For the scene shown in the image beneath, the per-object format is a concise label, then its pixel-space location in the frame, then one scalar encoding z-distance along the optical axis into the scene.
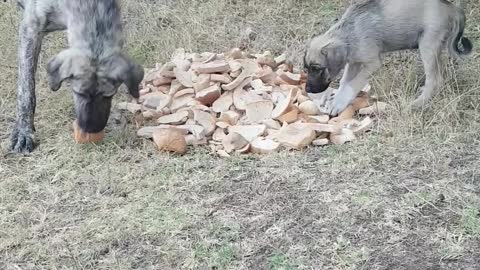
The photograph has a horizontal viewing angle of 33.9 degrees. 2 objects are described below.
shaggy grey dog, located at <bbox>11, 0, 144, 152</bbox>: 4.93
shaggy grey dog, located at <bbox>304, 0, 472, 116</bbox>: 5.82
